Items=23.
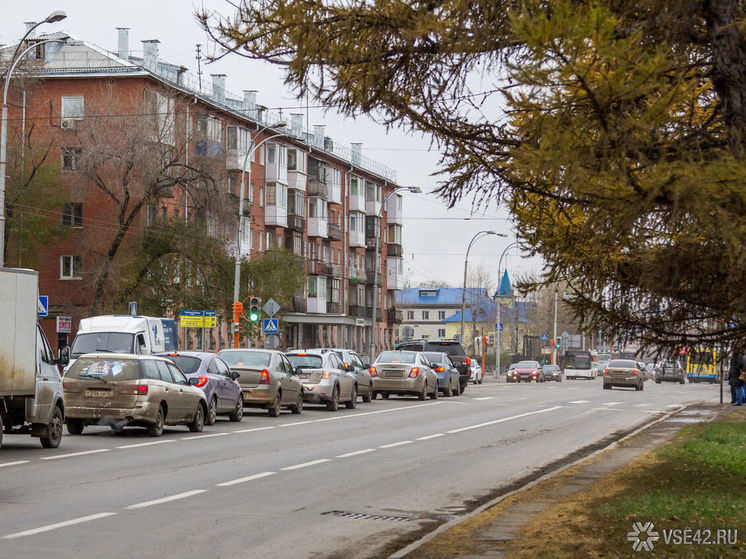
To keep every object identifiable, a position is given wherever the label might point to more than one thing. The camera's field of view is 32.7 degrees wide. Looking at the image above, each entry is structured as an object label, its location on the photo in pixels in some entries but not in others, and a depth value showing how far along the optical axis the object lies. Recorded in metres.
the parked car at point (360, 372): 38.50
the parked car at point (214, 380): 25.84
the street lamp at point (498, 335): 88.94
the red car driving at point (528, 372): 84.50
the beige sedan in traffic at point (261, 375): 29.75
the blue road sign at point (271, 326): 46.89
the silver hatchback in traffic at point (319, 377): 33.59
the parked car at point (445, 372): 46.09
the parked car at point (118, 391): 21.89
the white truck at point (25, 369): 17.81
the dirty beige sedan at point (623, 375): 64.69
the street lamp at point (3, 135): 32.25
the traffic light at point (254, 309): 42.47
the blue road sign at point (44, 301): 38.94
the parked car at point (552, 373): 93.62
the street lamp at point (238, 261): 47.22
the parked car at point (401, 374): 42.03
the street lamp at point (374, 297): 63.48
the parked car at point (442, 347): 55.06
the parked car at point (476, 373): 71.44
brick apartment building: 53.56
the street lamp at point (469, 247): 77.10
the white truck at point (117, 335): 34.47
